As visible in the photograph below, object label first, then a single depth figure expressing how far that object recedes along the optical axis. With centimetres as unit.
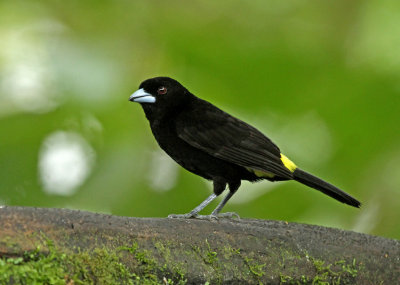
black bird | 770
